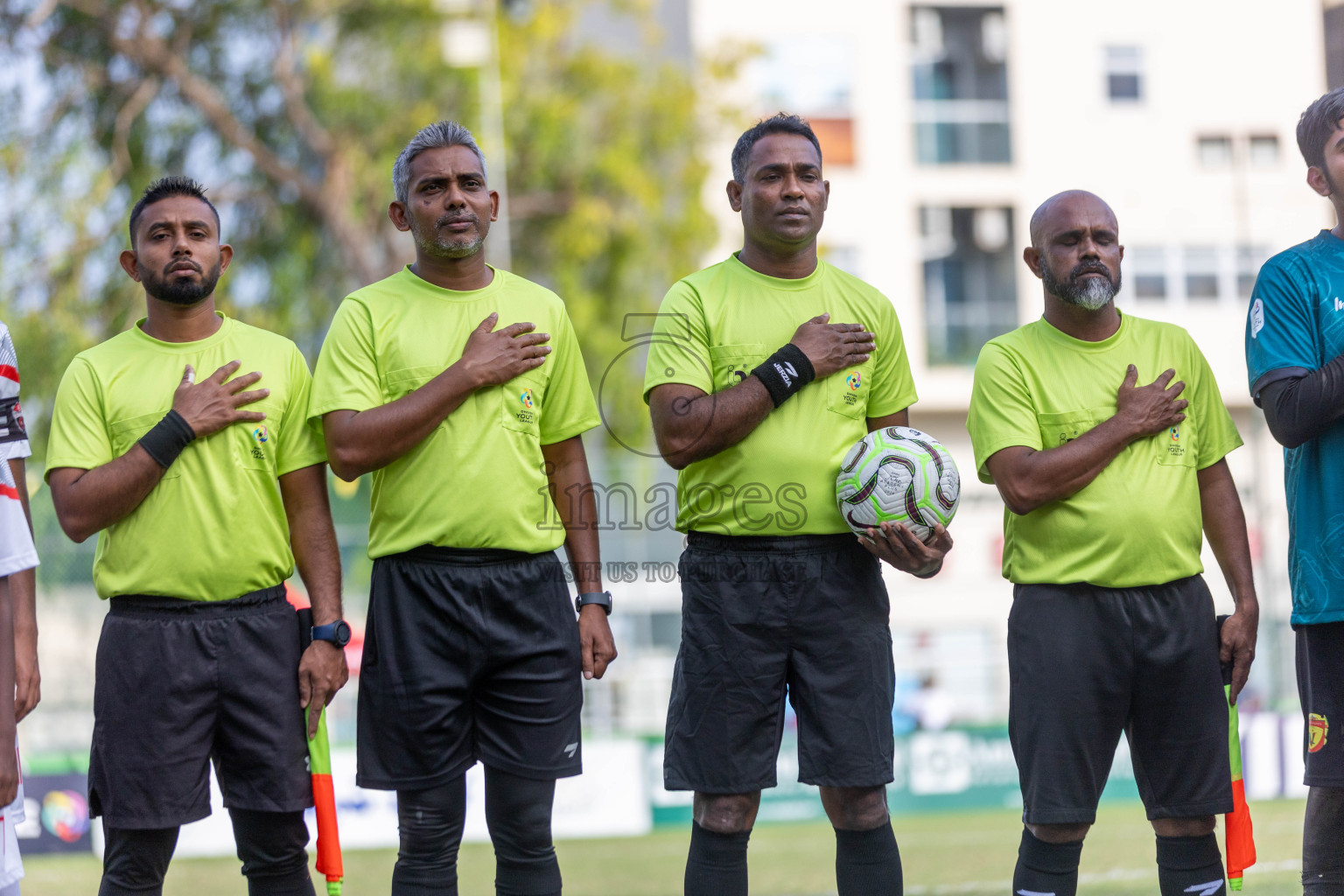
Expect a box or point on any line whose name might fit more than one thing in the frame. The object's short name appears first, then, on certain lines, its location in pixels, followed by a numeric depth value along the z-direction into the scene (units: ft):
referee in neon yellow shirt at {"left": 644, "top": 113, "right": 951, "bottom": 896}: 26.32
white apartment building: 162.50
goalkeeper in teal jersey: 26.07
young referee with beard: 25.91
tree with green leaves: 99.91
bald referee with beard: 26.78
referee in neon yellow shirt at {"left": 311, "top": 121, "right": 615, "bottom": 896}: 25.44
